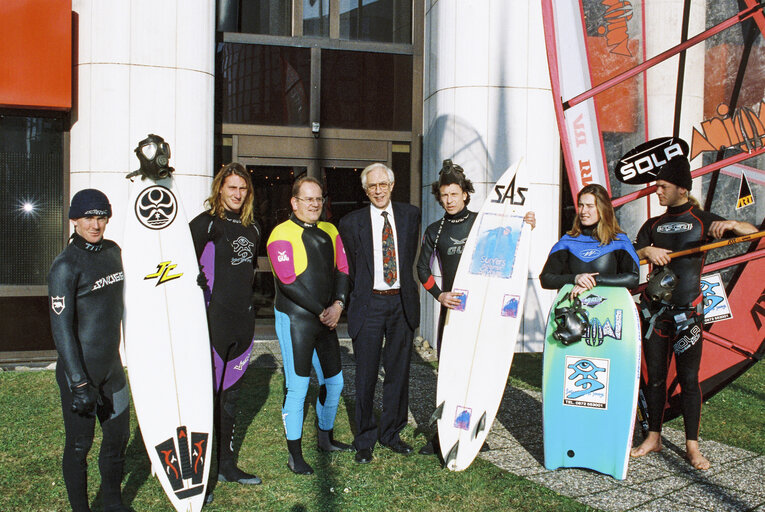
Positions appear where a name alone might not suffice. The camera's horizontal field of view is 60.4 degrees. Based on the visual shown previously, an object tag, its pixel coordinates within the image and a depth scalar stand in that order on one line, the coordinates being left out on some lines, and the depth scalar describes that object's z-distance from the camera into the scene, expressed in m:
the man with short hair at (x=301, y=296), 3.58
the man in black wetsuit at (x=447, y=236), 3.91
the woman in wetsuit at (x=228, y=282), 3.37
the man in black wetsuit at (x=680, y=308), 3.81
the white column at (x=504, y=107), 6.90
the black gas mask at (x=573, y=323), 3.64
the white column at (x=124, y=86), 6.28
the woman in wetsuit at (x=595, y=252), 3.62
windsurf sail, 4.29
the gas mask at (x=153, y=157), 3.27
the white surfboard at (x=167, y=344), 3.20
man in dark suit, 3.84
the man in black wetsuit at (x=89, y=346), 2.73
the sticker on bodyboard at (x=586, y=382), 3.64
